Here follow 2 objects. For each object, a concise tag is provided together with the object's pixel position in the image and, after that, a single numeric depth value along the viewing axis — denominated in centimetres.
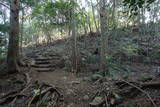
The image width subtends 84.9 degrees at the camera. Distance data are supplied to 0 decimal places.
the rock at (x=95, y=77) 353
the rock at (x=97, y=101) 223
